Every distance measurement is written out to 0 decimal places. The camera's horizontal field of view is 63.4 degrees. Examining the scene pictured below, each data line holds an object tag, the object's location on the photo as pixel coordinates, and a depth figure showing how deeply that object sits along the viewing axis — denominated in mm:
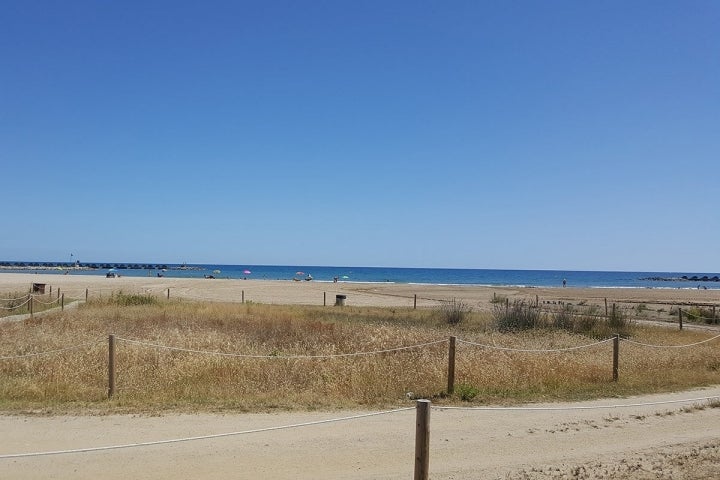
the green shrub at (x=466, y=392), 10844
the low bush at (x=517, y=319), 21781
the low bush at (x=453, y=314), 24916
